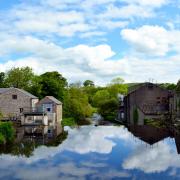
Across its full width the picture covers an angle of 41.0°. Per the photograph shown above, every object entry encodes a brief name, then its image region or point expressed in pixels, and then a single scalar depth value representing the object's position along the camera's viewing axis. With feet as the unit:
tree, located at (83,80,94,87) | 387.54
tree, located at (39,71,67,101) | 166.13
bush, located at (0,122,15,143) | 81.54
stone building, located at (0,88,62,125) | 137.65
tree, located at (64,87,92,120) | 160.63
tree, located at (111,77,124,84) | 228.88
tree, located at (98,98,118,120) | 175.82
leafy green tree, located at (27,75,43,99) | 164.91
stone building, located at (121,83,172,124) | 148.66
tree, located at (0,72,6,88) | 181.14
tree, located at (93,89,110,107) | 203.82
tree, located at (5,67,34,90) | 172.89
